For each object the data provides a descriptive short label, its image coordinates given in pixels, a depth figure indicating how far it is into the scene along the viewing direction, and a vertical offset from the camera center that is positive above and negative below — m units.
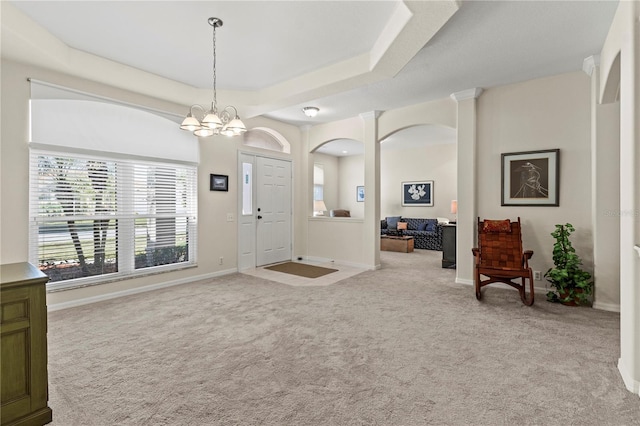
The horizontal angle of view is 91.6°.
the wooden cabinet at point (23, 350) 1.58 -0.72
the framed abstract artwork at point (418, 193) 8.89 +0.56
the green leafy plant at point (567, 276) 3.53 -0.72
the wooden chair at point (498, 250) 3.83 -0.49
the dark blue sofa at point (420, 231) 7.95 -0.48
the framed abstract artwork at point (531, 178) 4.00 +0.45
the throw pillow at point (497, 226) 4.07 -0.18
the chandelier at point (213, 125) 3.01 +0.87
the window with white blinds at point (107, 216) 3.46 -0.04
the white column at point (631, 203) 1.98 +0.06
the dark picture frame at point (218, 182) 5.02 +0.50
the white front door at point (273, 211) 5.84 +0.04
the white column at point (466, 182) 4.45 +0.44
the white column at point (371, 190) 5.59 +0.41
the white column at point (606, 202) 3.42 +0.11
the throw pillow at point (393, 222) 8.87 -0.27
